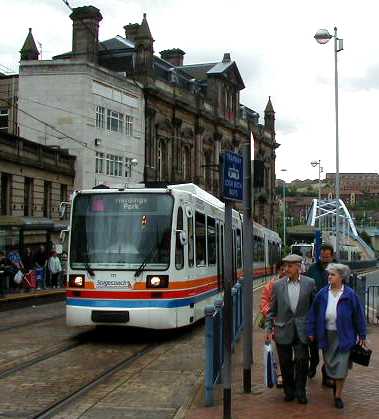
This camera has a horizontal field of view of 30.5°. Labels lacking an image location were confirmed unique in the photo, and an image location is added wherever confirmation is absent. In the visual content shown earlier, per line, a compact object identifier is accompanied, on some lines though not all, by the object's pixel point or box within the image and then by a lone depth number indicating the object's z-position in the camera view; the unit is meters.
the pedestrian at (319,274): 9.26
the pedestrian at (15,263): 23.73
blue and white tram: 12.82
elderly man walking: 7.82
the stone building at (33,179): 39.84
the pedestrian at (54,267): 27.86
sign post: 7.47
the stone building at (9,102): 52.12
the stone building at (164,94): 51.12
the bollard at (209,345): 7.94
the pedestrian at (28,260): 26.41
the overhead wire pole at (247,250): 8.99
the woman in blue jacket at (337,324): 7.49
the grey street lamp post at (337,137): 28.41
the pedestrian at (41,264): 26.81
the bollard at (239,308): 13.34
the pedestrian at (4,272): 21.74
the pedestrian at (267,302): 8.19
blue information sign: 7.69
